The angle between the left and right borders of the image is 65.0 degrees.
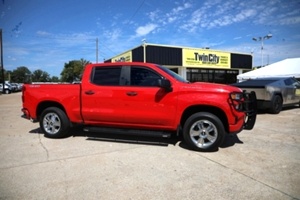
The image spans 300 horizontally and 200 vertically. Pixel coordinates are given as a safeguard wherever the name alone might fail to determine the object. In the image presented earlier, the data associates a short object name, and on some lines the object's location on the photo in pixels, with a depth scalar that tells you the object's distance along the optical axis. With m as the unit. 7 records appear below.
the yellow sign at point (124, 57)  26.80
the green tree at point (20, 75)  127.12
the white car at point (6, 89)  35.92
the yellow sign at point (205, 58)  26.50
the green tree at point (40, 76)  144.09
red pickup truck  4.86
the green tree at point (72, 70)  88.27
